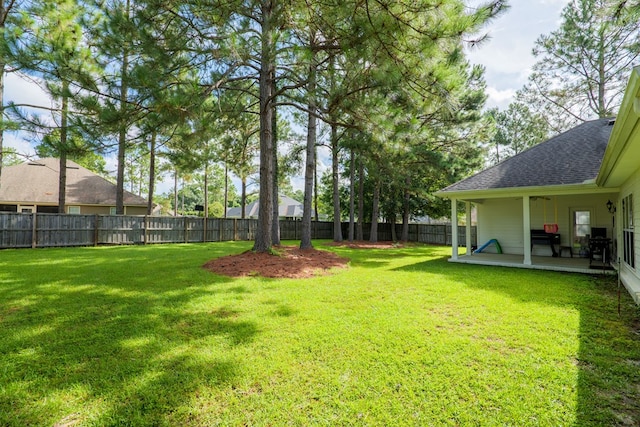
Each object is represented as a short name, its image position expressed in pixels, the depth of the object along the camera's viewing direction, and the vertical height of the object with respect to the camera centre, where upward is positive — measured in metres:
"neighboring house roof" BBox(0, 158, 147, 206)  17.78 +2.18
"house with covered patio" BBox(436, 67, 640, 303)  6.51 +0.58
